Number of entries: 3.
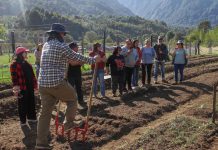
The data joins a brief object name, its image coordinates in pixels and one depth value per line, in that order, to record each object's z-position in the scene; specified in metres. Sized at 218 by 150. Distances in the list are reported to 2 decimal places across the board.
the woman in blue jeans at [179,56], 15.66
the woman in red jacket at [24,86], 9.12
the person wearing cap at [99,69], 12.09
